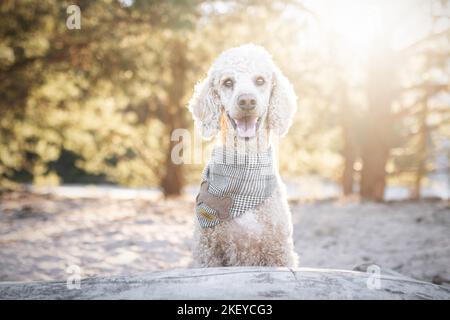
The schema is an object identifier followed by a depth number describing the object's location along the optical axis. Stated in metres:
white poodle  2.46
